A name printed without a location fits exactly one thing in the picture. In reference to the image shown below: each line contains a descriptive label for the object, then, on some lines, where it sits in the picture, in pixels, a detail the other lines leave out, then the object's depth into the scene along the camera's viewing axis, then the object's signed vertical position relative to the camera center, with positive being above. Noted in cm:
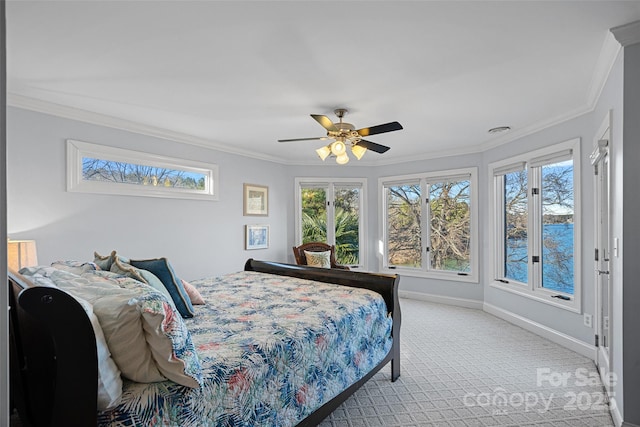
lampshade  245 -28
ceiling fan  292 +72
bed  115 -66
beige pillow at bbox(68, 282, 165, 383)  125 -46
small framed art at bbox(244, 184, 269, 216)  515 +22
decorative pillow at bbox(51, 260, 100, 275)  187 -30
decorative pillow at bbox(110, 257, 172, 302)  198 -35
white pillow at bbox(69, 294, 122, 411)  116 -56
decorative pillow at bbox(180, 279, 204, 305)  242 -59
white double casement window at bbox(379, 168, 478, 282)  514 -20
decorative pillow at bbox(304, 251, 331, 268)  526 -71
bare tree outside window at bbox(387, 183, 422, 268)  570 -22
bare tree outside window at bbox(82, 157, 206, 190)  348 +46
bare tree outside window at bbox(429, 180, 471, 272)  518 -22
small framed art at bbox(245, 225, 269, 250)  514 -35
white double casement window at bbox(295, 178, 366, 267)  596 -1
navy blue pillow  215 -44
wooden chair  537 -58
